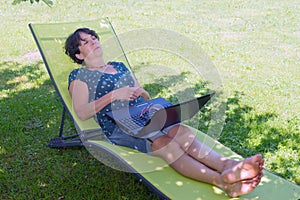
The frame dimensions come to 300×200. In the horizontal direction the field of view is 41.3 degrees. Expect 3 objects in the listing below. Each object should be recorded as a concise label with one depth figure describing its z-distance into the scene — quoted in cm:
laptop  269
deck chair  250
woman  247
